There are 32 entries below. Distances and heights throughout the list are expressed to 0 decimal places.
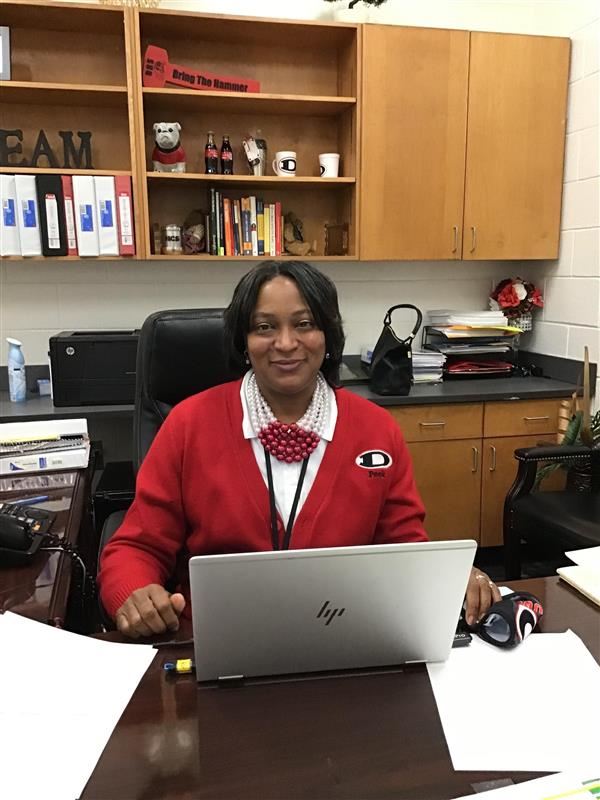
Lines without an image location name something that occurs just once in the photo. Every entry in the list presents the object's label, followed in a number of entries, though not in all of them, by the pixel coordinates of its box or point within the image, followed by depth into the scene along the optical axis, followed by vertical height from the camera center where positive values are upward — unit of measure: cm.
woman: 126 -37
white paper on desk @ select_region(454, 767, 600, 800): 69 -55
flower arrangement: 324 -10
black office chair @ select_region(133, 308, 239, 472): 164 -21
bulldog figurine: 273 +56
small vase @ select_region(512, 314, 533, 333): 330 -22
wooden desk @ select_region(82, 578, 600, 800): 71 -55
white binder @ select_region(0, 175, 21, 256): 256 +24
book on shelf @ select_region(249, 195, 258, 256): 288 +22
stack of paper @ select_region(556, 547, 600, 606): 114 -55
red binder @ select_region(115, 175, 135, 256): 265 +28
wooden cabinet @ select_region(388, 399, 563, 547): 282 -77
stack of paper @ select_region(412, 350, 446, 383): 304 -41
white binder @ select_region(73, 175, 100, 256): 261 +26
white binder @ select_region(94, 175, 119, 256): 263 +26
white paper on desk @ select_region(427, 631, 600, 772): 76 -56
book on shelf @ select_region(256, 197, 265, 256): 289 +24
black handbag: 278 -37
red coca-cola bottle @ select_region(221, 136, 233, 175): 284 +53
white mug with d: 286 +51
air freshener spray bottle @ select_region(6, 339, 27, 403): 276 -40
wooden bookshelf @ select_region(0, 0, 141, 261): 258 +83
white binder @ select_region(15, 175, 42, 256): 257 +25
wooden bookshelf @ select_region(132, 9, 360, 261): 273 +76
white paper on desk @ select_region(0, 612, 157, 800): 72 -54
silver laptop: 80 -42
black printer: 259 -35
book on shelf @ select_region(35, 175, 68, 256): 258 +26
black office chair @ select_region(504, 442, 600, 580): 224 -82
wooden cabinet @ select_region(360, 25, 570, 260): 282 +61
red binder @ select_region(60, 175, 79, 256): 260 +26
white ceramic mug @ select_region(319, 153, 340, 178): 291 +51
